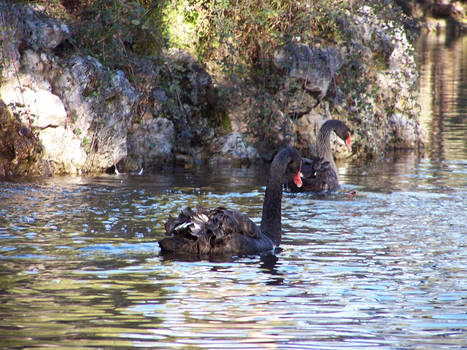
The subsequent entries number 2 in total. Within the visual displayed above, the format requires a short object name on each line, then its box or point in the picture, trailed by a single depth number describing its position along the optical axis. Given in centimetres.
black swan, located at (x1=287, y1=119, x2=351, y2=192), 2738
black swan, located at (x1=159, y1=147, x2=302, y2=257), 1702
